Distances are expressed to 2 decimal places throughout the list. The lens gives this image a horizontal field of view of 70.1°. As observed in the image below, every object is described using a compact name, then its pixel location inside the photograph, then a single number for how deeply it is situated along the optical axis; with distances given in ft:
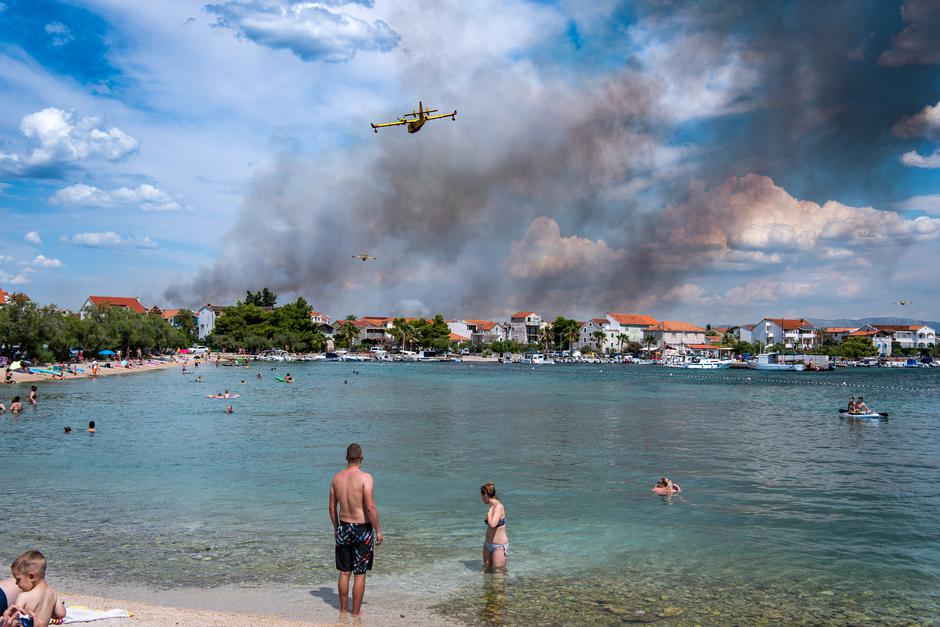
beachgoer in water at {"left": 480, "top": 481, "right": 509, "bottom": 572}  42.75
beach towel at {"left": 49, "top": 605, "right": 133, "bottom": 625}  33.01
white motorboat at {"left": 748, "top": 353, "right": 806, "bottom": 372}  573.74
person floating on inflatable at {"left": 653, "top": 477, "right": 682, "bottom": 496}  74.90
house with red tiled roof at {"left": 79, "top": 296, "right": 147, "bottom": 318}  631.23
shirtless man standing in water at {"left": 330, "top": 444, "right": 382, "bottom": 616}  31.99
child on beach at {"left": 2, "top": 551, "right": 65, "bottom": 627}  27.22
